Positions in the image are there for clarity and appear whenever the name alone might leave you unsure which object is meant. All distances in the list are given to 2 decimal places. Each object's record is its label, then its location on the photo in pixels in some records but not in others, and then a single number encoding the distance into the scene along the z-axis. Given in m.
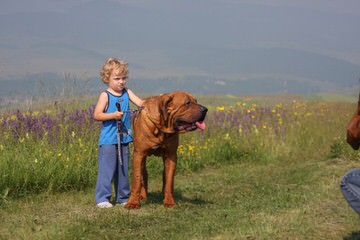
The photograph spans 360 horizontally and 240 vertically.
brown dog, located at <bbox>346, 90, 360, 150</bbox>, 7.15
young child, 13.03
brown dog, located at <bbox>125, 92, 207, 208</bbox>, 11.69
